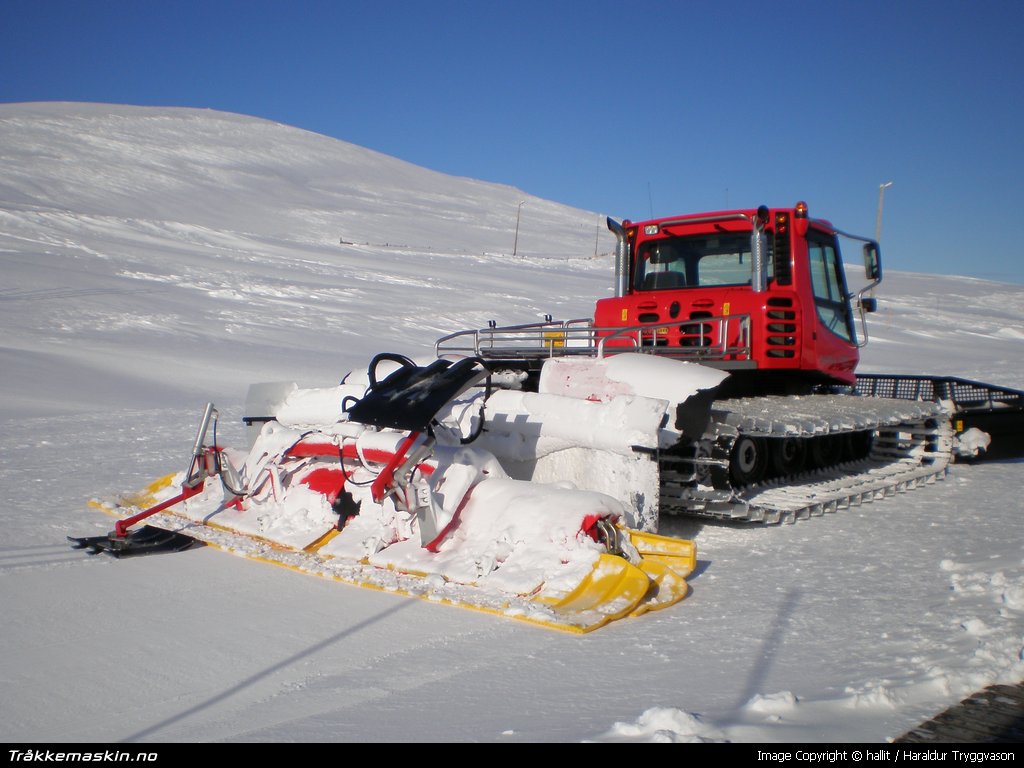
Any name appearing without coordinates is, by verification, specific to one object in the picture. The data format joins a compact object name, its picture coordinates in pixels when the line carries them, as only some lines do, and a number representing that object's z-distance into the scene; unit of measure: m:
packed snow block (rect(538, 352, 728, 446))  5.46
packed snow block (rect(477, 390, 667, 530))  5.20
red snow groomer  6.10
